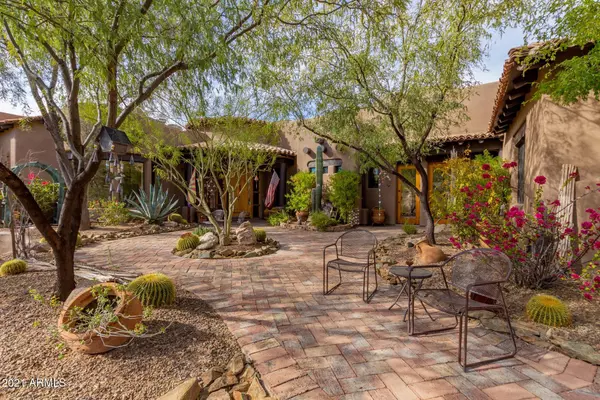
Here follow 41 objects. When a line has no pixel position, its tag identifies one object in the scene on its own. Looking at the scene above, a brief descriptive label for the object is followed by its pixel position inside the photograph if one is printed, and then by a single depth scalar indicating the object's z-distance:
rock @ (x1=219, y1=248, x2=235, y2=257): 6.69
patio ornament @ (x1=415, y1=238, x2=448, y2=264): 5.42
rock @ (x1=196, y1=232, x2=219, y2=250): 7.00
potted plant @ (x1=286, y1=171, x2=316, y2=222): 12.07
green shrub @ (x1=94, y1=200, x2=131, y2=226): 10.74
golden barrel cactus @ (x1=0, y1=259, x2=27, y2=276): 4.89
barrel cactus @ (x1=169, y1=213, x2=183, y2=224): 11.71
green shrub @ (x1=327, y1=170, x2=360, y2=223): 11.64
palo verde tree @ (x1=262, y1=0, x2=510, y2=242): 5.77
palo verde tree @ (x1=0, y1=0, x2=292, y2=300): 2.84
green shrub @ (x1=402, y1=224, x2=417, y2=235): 8.94
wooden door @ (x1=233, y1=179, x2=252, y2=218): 14.73
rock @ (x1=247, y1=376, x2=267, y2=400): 2.15
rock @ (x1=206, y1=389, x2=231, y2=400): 2.17
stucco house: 4.41
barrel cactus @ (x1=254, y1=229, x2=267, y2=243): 7.91
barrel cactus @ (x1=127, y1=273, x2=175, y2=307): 3.54
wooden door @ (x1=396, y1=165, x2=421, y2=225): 11.90
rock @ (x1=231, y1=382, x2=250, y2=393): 2.25
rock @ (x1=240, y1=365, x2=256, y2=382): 2.38
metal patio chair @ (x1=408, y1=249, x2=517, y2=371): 2.62
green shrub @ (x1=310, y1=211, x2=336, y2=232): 10.80
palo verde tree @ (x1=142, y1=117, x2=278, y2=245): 7.06
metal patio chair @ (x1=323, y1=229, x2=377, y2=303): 4.06
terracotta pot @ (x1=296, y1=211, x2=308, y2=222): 11.95
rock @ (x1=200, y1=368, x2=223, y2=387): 2.35
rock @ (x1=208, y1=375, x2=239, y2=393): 2.28
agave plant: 10.80
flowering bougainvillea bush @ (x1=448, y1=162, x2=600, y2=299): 3.77
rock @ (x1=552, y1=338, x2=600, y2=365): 2.52
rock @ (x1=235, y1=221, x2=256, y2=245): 7.51
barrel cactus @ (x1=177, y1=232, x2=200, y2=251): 7.09
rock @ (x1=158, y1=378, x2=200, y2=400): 2.10
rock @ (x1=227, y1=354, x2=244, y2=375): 2.47
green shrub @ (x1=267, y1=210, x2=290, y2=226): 12.43
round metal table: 3.27
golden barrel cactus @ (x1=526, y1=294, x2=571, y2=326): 3.06
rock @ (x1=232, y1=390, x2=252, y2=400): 2.14
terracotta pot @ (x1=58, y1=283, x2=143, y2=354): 2.61
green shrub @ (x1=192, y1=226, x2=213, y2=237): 8.41
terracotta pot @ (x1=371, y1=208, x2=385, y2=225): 12.02
